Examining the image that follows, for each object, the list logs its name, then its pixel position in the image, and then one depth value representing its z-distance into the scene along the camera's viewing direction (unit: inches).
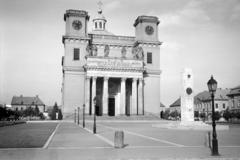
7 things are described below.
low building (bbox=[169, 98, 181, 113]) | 5770.7
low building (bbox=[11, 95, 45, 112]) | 5871.1
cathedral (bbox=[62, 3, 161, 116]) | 2896.2
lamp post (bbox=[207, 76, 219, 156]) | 556.1
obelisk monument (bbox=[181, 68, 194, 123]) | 1453.0
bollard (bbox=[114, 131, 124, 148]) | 652.7
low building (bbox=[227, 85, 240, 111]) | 3722.9
